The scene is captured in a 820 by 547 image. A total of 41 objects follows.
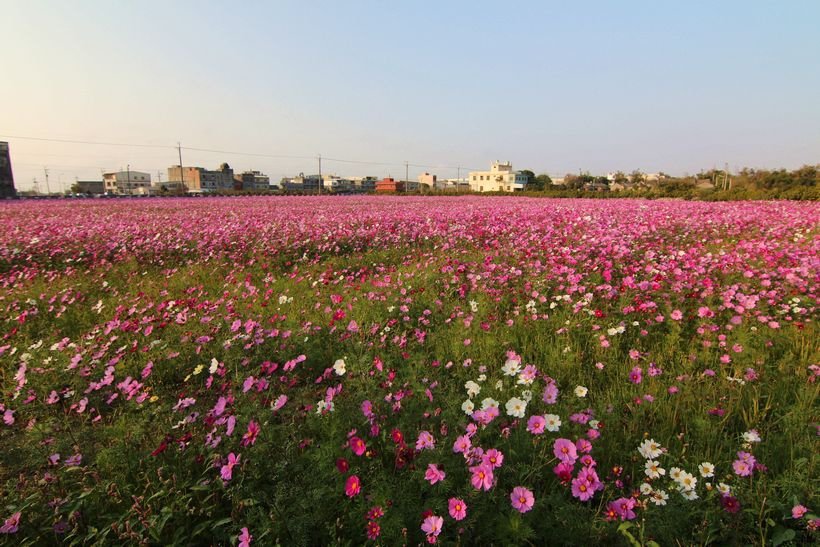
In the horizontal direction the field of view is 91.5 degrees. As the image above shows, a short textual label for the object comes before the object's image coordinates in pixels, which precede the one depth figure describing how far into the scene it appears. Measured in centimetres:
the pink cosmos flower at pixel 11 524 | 166
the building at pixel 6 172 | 5177
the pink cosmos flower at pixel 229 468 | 178
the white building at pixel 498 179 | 11450
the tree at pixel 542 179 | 10709
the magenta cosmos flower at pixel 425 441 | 178
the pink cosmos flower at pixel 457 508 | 150
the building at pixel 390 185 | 12216
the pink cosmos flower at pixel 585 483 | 157
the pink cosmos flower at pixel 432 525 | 147
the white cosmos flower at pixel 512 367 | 237
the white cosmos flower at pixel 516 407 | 199
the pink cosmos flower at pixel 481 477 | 155
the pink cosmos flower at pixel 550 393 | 206
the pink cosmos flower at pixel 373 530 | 152
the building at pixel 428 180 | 14448
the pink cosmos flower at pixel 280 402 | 209
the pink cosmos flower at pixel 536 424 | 177
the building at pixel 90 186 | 11478
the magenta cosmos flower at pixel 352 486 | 158
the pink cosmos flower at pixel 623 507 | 155
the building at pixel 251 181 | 12988
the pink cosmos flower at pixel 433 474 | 158
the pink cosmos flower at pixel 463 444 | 171
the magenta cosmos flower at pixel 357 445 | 168
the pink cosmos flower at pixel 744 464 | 168
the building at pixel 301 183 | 13600
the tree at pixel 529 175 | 12025
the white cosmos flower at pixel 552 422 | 179
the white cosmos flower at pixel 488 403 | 199
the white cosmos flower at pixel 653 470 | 173
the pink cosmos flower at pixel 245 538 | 153
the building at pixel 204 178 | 11875
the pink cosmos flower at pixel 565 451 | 165
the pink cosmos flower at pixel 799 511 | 153
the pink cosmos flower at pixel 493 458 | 160
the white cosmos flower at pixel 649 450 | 186
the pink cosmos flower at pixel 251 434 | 194
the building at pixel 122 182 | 12334
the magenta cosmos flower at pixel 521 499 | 152
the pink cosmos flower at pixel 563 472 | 157
